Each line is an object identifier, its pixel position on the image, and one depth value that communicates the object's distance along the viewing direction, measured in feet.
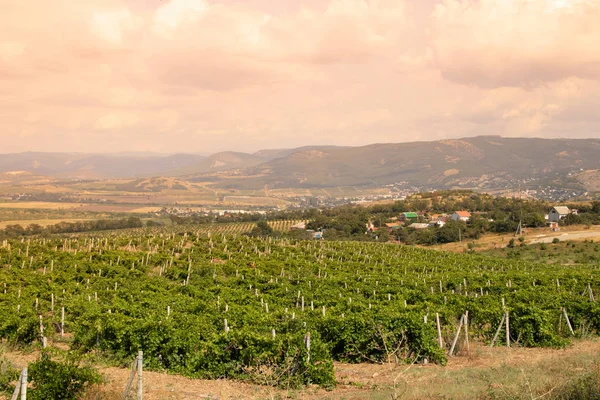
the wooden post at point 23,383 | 28.04
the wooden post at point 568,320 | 57.97
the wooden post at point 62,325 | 62.95
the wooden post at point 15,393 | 27.70
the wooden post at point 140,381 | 32.04
